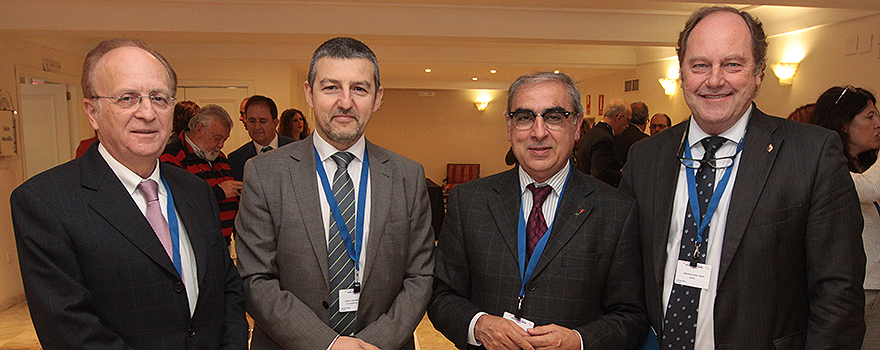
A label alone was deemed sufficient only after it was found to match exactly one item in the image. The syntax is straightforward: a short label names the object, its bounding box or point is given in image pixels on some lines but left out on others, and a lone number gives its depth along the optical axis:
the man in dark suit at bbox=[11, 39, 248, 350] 1.29
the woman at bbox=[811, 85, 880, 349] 2.40
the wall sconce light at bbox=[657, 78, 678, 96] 8.17
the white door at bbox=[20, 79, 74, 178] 6.04
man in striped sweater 3.43
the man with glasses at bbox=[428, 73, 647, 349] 1.71
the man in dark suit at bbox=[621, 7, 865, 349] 1.52
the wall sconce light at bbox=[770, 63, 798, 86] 5.76
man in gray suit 1.65
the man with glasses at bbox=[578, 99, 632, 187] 5.15
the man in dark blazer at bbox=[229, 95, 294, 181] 4.06
